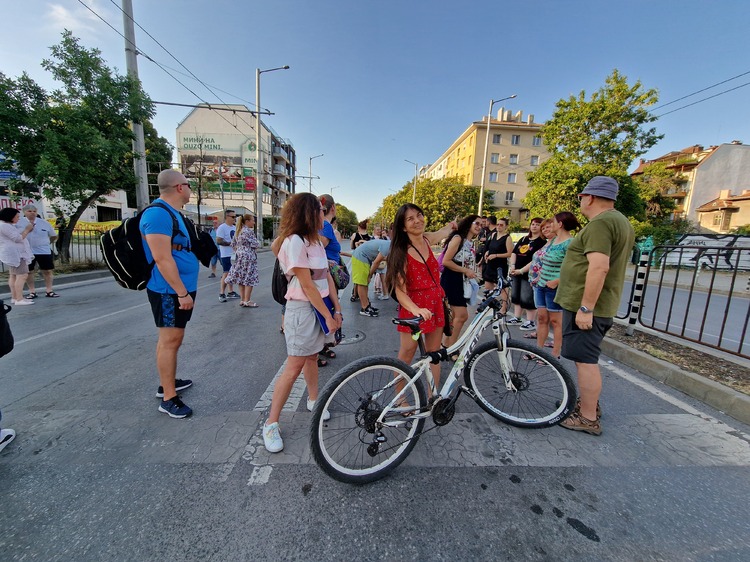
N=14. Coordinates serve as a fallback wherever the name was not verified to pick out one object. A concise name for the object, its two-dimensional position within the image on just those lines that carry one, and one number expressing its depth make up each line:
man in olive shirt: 2.50
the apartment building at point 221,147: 43.25
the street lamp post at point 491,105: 21.75
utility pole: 10.61
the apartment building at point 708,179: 34.53
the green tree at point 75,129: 8.78
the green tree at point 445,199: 35.62
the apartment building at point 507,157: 42.69
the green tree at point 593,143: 18.17
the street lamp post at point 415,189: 37.51
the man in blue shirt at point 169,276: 2.48
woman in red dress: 2.49
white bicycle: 2.06
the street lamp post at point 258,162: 23.11
